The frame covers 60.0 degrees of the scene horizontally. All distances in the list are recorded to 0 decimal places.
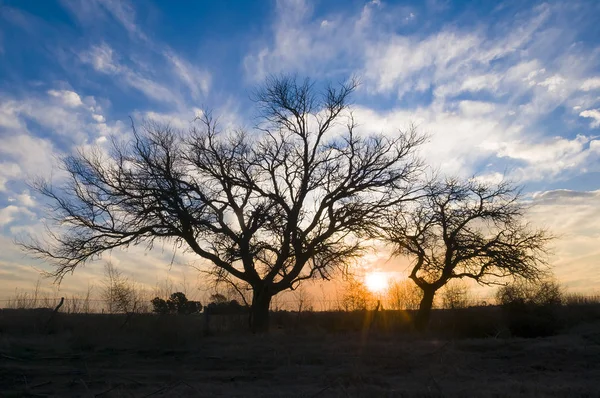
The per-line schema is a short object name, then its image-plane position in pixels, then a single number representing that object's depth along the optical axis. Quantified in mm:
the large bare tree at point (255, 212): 23484
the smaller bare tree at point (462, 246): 27453
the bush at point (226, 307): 29359
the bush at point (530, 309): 26531
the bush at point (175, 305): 25622
